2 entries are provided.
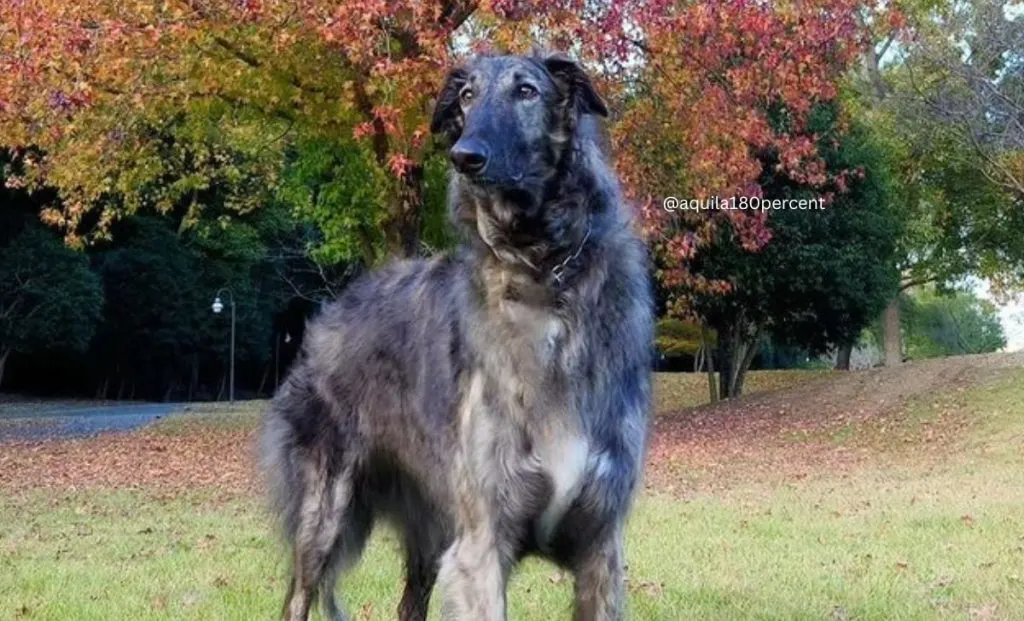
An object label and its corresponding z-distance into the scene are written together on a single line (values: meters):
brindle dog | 4.07
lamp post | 46.42
